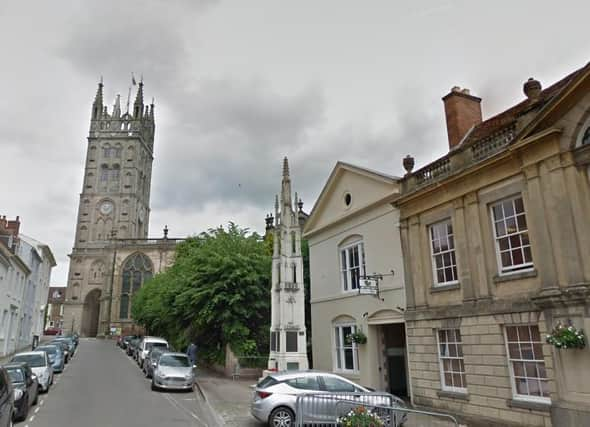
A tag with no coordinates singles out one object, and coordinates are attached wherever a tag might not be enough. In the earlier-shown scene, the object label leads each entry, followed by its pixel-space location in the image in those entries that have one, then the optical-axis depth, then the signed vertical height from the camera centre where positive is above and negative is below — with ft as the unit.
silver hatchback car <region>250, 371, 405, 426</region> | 36.09 -4.78
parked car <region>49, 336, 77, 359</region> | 114.93 -1.83
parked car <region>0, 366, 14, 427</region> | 27.73 -3.87
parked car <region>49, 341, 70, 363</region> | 99.47 -2.60
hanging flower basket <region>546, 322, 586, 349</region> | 31.04 -0.65
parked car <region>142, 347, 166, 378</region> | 71.56 -3.96
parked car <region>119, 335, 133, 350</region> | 144.05 -2.14
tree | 74.64 +6.54
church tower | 247.91 +79.27
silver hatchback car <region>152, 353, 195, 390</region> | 59.36 -5.19
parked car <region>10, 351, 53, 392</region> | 55.31 -3.31
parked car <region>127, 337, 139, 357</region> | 115.63 -2.73
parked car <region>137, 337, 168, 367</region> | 90.43 -1.90
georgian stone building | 33.37 +5.40
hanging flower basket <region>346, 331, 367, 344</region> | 54.49 -0.72
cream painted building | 53.26 +6.89
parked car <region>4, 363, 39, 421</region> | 39.04 -4.55
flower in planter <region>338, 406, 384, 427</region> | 27.63 -5.33
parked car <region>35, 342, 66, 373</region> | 77.56 -3.05
